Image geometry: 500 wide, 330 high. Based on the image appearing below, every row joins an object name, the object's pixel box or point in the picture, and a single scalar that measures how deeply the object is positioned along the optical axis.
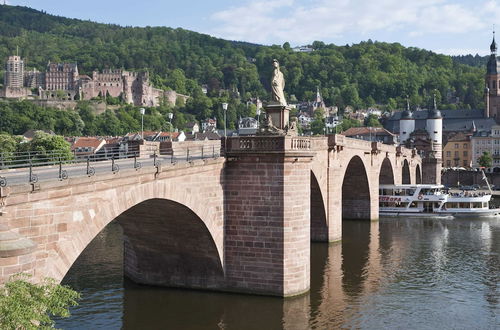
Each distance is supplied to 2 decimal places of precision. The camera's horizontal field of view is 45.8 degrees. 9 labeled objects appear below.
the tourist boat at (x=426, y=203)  66.62
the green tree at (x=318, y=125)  167.00
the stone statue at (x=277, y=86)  29.16
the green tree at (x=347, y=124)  167.93
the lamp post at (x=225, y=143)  27.07
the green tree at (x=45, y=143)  75.53
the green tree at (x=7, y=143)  78.88
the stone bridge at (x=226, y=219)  23.97
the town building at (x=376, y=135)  136.12
